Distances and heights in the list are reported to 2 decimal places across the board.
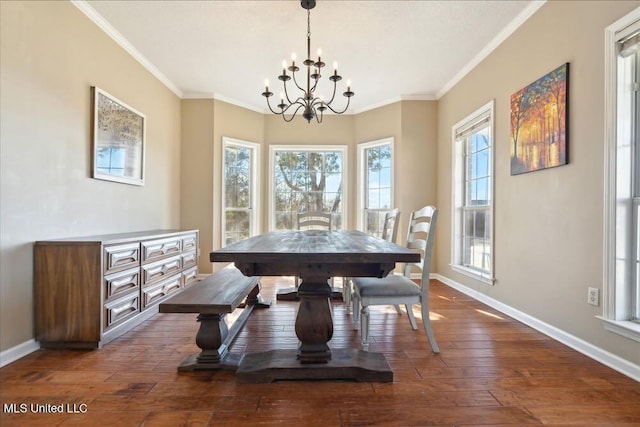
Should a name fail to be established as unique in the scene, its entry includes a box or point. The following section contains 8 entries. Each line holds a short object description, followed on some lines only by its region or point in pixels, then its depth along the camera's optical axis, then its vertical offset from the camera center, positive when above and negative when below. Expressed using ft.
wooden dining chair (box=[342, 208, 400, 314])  9.88 -0.76
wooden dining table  5.07 -1.42
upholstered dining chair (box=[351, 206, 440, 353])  6.82 -1.67
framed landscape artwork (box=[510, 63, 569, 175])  7.77 +2.41
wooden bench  6.04 -1.88
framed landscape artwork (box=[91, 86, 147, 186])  9.21 +2.22
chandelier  7.92 +3.35
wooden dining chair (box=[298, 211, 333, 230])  13.25 -0.37
